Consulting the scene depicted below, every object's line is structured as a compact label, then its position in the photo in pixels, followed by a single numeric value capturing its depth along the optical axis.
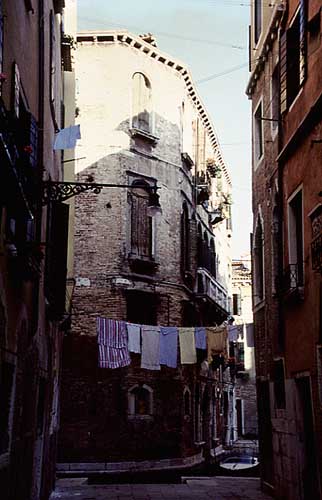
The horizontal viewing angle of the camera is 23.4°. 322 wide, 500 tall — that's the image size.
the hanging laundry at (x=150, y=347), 20.20
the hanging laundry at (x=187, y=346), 20.58
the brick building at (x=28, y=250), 7.37
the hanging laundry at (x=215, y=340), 21.58
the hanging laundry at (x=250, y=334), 17.90
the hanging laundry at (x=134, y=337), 19.92
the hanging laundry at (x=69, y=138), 10.23
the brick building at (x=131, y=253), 22.08
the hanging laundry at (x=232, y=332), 24.00
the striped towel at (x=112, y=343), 19.31
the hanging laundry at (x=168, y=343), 20.42
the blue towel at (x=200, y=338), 21.20
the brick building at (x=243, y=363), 44.12
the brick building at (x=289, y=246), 11.06
